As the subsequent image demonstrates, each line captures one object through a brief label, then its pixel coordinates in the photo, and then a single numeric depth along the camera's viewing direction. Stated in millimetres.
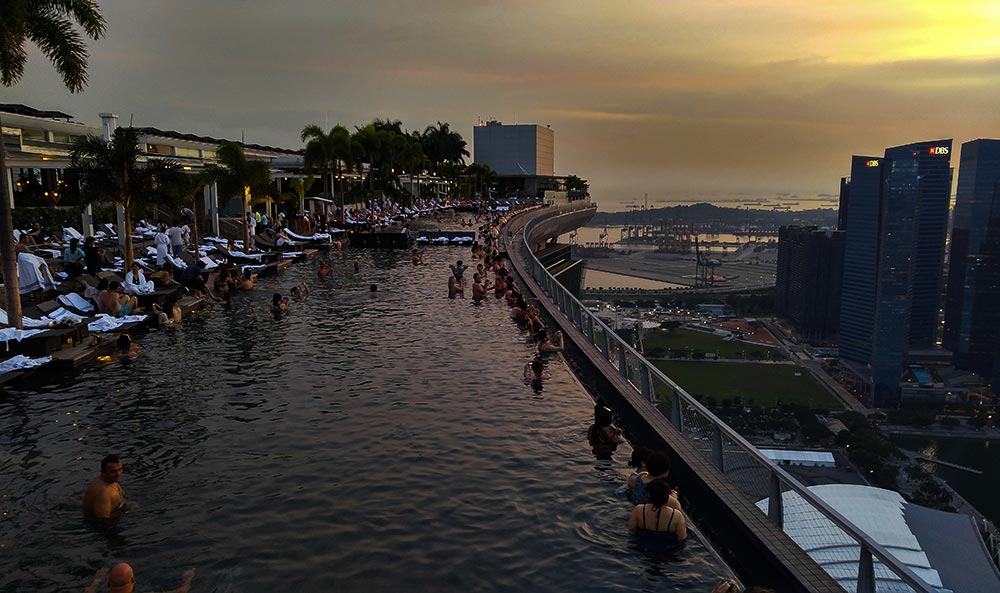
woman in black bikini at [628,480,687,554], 6762
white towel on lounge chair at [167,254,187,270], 23225
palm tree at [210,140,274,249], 32031
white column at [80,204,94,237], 27969
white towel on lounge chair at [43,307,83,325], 14367
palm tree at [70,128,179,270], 20469
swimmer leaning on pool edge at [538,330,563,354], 15125
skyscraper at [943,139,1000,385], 82562
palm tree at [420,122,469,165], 124062
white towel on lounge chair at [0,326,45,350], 12727
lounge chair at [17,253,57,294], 16562
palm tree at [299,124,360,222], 49812
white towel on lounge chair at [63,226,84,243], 26188
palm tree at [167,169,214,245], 22514
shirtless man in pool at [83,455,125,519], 7211
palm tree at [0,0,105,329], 13680
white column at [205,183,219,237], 36500
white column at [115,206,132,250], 25375
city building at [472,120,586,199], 154750
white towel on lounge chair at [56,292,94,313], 15992
